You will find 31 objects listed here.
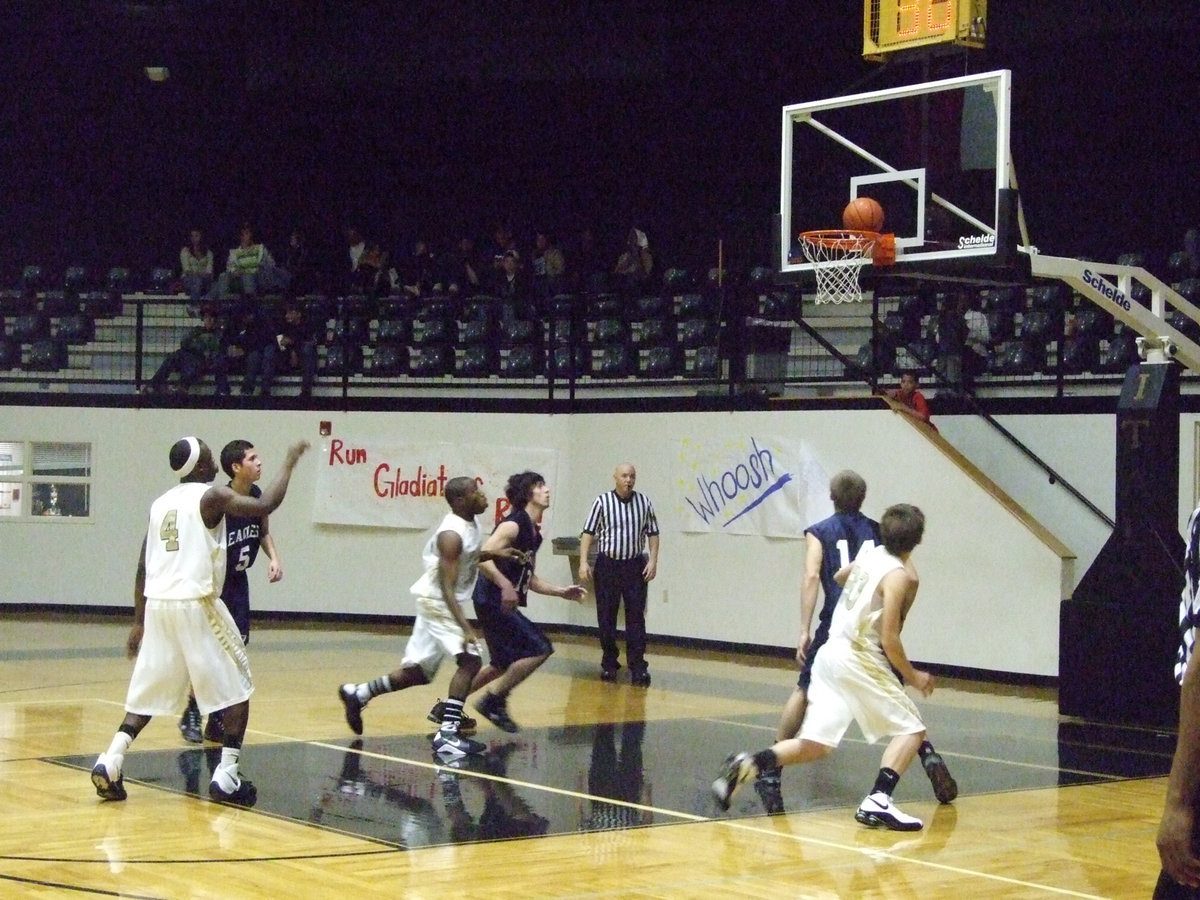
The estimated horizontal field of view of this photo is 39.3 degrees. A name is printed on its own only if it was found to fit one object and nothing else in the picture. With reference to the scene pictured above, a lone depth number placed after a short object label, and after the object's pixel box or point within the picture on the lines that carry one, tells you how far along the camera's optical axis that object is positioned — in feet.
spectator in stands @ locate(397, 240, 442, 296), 75.56
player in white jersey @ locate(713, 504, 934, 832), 27.58
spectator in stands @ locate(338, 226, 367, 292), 77.15
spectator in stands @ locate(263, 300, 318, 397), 68.18
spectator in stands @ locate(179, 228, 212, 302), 76.07
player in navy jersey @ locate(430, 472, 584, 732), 36.29
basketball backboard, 39.01
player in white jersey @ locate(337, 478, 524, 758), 34.63
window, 68.85
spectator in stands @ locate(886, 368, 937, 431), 52.90
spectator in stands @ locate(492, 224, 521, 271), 75.51
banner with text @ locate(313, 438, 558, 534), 63.98
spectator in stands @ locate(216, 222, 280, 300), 75.25
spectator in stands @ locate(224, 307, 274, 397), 68.03
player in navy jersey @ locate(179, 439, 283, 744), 35.91
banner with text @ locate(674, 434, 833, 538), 55.31
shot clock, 40.83
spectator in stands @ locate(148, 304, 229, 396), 68.13
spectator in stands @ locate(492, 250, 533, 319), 72.90
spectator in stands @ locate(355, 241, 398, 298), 75.77
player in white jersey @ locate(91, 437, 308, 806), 28.19
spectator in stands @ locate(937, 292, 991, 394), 54.24
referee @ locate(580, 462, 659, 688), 49.75
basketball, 40.22
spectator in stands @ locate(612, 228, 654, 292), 72.64
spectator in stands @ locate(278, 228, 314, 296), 77.46
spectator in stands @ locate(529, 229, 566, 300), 73.05
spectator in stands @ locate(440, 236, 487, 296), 75.31
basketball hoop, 39.78
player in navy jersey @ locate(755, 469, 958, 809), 32.17
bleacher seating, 56.44
